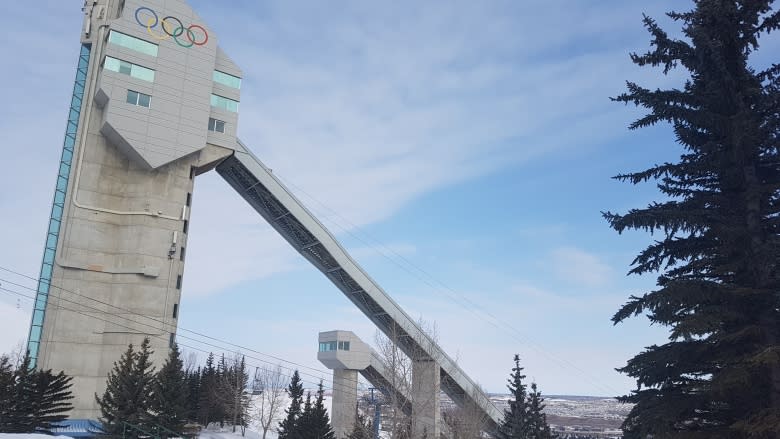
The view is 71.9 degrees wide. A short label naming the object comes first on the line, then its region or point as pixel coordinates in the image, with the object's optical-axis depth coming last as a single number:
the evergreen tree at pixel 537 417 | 40.41
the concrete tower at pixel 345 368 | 58.31
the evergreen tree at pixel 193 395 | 48.65
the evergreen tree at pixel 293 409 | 43.28
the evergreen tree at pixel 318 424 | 42.16
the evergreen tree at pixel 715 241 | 12.80
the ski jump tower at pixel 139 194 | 46.66
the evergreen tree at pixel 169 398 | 34.78
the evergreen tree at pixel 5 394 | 31.63
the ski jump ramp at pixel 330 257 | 51.75
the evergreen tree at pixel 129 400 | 33.50
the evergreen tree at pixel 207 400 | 54.84
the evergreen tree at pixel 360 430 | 42.34
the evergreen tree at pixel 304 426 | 41.94
